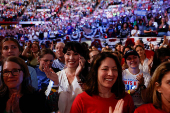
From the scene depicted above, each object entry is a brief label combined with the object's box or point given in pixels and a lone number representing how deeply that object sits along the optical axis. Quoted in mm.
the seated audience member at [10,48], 2225
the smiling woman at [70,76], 1821
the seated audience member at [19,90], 1340
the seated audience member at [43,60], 2586
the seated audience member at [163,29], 6713
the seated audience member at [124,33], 7716
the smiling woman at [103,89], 1498
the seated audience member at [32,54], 3540
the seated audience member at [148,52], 4256
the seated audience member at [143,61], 3077
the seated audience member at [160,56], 2711
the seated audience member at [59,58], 3197
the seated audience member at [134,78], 1816
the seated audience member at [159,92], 1345
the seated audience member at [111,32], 8672
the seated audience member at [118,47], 4852
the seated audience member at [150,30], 6705
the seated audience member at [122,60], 3034
